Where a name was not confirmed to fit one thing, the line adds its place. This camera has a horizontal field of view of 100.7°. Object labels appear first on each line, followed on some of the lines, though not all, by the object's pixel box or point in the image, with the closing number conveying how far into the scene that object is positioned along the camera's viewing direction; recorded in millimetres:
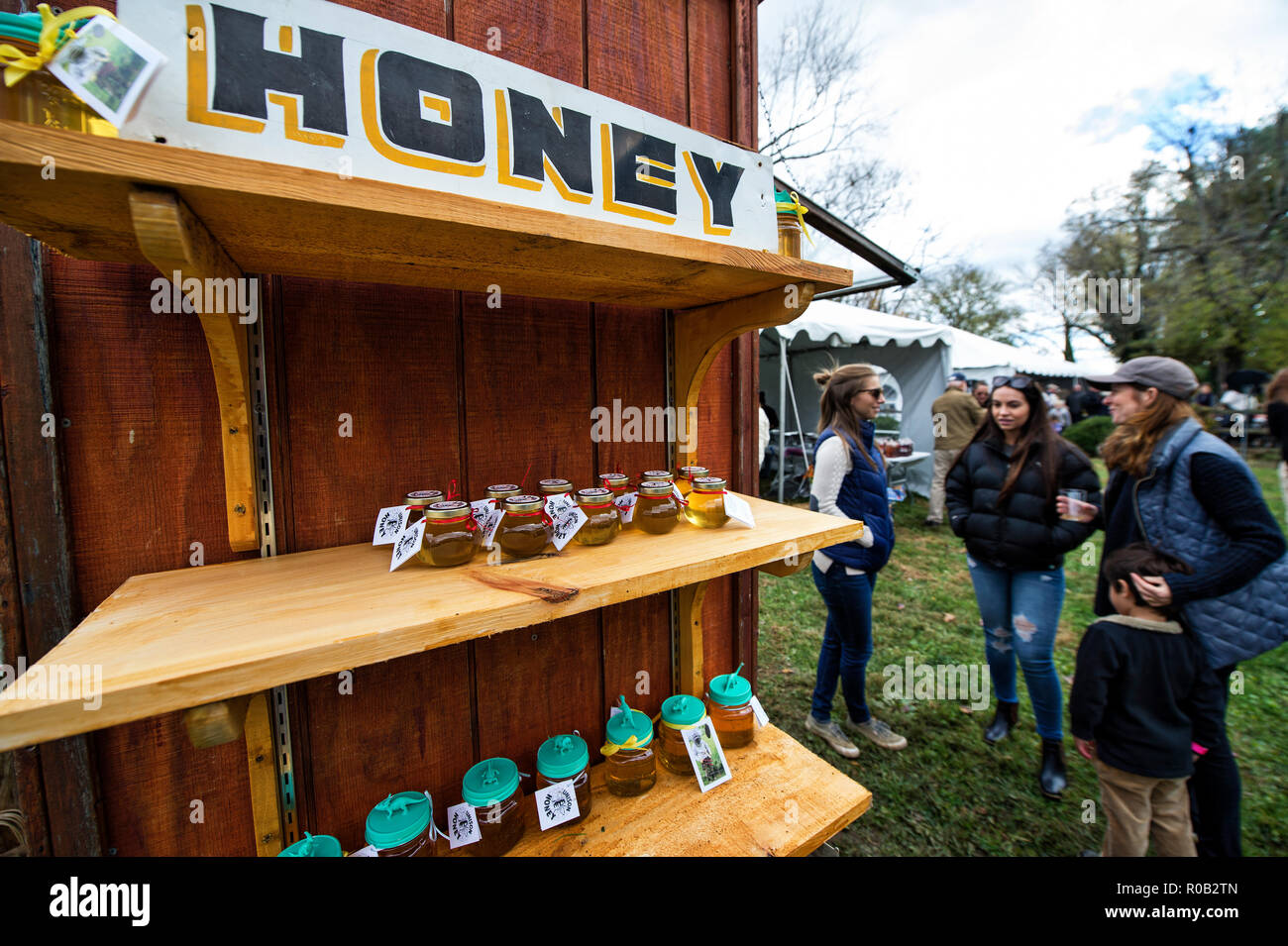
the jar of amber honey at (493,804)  961
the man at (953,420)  5059
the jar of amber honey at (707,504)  1088
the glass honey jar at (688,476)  1166
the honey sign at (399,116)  603
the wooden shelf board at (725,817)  985
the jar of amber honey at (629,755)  1123
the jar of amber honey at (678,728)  1174
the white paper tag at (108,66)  522
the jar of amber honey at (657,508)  1038
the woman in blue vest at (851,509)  2104
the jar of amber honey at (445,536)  841
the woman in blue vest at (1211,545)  1474
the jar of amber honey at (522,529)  901
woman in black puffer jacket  1978
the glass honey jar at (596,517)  959
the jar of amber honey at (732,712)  1261
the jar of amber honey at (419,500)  896
